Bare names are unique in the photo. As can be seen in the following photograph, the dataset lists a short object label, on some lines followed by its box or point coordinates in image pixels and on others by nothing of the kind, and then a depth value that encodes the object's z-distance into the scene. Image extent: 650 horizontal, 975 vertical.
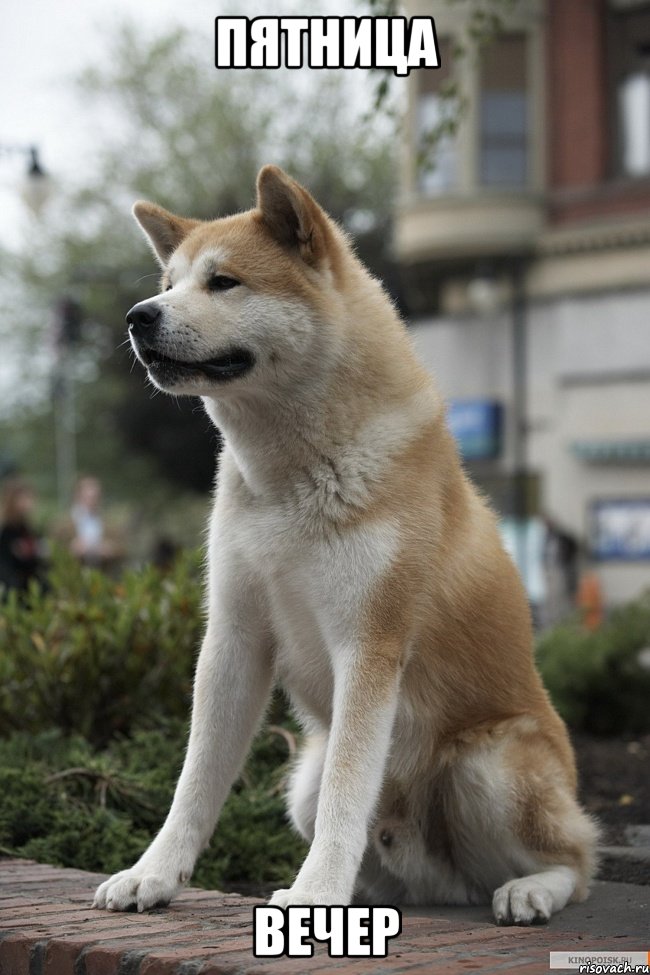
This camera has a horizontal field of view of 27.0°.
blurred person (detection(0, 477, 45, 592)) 11.88
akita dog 3.78
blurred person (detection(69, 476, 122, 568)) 14.96
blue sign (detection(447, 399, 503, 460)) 24.77
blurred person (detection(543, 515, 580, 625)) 21.48
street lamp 17.77
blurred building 23.28
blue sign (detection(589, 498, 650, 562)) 22.86
